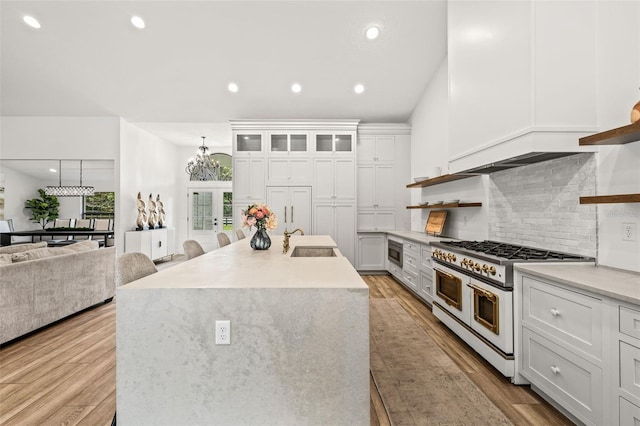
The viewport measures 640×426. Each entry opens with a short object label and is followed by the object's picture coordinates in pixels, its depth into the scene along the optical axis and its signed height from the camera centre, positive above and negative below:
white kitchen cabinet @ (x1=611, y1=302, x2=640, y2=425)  1.36 -0.71
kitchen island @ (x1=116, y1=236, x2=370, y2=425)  1.42 -0.67
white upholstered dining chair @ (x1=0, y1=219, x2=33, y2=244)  6.77 -0.32
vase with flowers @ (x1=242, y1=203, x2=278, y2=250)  2.62 -0.07
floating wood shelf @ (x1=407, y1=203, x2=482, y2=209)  3.57 +0.12
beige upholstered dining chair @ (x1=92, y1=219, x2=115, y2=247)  6.97 -0.23
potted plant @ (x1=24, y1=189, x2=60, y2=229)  7.49 +0.18
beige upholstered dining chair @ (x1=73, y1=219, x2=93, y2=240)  7.10 -0.19
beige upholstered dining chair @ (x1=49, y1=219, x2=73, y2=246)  7.27 -0.19
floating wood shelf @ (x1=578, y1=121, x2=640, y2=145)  1.59 +0.45
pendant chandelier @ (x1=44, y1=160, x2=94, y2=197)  6.54 +0.55
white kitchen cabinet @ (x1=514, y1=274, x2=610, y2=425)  1.55 -0.76
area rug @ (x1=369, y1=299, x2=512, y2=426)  1.80 -1.21
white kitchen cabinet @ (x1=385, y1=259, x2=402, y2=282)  5.00 -0.97
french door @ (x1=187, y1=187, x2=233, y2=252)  8.54 +0.08
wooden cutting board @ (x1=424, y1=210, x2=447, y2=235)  4.43 -0.11
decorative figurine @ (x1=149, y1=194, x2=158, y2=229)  6.82 +0.02
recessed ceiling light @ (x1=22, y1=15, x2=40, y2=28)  4.13 +2.70
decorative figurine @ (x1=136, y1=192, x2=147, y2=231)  6.41 -0.02
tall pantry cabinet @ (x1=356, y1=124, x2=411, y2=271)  5.95 +0.76
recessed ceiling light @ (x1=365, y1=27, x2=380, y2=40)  4.18 +2.57
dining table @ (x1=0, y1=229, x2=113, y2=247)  6.08 -0.37
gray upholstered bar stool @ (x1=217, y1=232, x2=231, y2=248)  3.60 -0.31
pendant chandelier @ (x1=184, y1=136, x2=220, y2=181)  7.44 +1.24
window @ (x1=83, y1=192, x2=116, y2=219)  8.02 +0.24
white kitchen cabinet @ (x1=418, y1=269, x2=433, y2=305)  3.75 -0.94
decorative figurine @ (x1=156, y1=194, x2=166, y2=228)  7.27 +0.05
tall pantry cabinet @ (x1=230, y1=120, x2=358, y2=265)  5.71 +0.74
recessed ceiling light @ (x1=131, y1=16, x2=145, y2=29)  4.06 +2.65
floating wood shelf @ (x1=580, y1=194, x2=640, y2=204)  1.62 +0.09
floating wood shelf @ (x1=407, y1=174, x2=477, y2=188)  3.90 +0.49
